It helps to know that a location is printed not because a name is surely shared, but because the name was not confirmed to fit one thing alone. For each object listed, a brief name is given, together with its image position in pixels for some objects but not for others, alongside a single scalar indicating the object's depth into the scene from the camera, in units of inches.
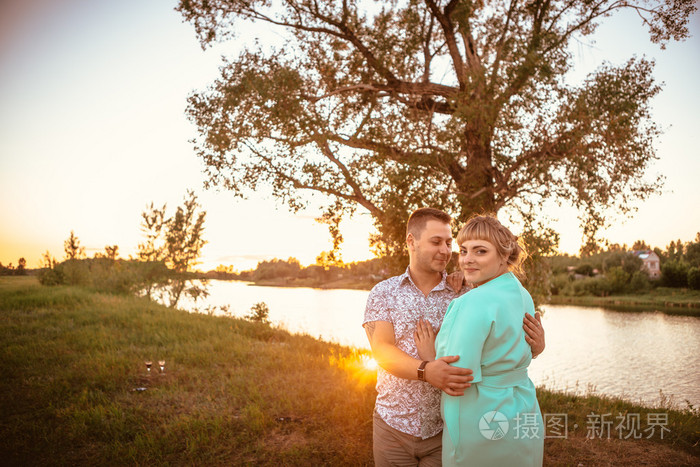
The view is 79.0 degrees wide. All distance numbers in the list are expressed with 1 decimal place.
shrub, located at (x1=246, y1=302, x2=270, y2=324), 737.0
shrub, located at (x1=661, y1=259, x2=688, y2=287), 1645.4
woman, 89.3
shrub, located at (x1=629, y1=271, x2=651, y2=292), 2127.2
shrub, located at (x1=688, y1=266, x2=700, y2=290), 1408.7
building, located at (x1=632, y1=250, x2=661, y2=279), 2185.0
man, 113.6
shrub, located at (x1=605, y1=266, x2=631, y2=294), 2209.4
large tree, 313.6
